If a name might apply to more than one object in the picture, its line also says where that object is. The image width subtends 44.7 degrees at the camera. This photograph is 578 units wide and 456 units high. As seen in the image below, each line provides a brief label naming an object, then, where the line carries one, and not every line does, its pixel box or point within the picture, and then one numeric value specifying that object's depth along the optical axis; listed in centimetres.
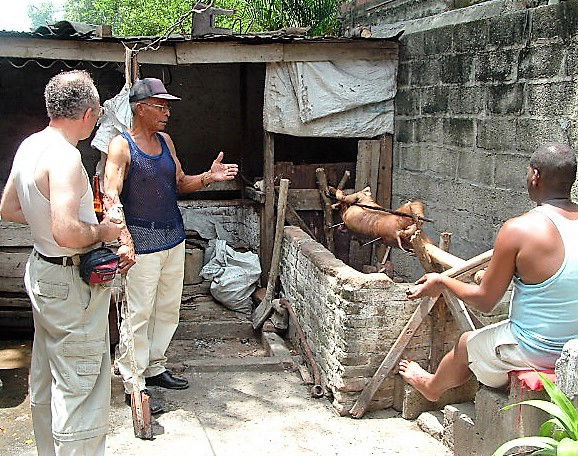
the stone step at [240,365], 601
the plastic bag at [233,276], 757
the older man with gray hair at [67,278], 334
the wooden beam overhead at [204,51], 670
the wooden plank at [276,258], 708
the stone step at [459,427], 397
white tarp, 719
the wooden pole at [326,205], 773
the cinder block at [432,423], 459
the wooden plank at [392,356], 480
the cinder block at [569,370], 281
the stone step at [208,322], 732
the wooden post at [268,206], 773
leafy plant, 262
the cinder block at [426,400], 479
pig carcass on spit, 543
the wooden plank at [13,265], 713
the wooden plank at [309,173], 788
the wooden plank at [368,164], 750
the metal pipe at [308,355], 544
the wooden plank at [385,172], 753
